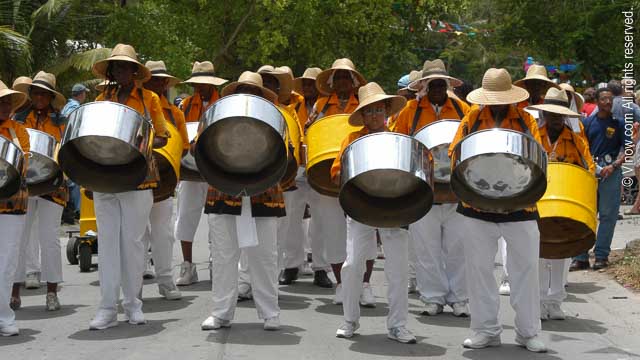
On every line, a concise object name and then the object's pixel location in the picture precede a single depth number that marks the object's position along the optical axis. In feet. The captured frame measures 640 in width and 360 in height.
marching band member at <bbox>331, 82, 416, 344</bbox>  26.53
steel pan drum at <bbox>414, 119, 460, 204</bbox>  28.58
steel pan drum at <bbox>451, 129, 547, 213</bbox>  24.14
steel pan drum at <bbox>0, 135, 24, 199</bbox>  26.61
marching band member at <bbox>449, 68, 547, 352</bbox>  25.50
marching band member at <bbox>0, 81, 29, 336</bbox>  27.53
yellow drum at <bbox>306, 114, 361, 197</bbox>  30.58
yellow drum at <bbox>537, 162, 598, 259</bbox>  27.04
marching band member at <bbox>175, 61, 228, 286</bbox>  35.37
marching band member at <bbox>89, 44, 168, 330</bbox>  28.14
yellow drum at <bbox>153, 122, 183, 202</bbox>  30.22
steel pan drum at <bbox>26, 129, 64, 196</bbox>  29.76
